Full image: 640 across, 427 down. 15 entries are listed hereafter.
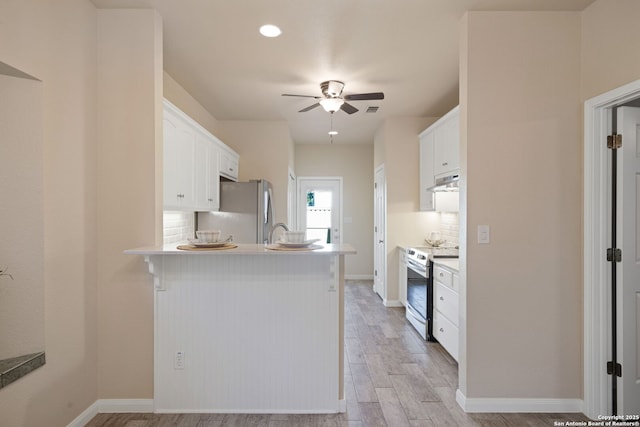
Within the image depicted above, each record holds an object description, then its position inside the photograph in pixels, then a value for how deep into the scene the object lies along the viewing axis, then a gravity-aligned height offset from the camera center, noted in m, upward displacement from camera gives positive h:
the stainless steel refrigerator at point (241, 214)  4.35 -0.01
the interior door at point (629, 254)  2.23 -0.25
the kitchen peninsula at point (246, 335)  2.37 -0.81
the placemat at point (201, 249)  2.16 -0.21
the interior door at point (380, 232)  5.30 -0.30
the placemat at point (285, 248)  2.19 -0.22
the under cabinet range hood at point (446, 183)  3.66 +0.33
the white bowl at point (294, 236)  2.24 -0.15
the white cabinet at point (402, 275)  4.75 -0.85
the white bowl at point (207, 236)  2.25 -0.14
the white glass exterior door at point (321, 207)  7.25 +0.13
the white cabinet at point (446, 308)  3.14 -0.89
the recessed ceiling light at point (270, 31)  2.62 +1.37
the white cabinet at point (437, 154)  3.74 +0.71
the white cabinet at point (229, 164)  4.42 +0.65
